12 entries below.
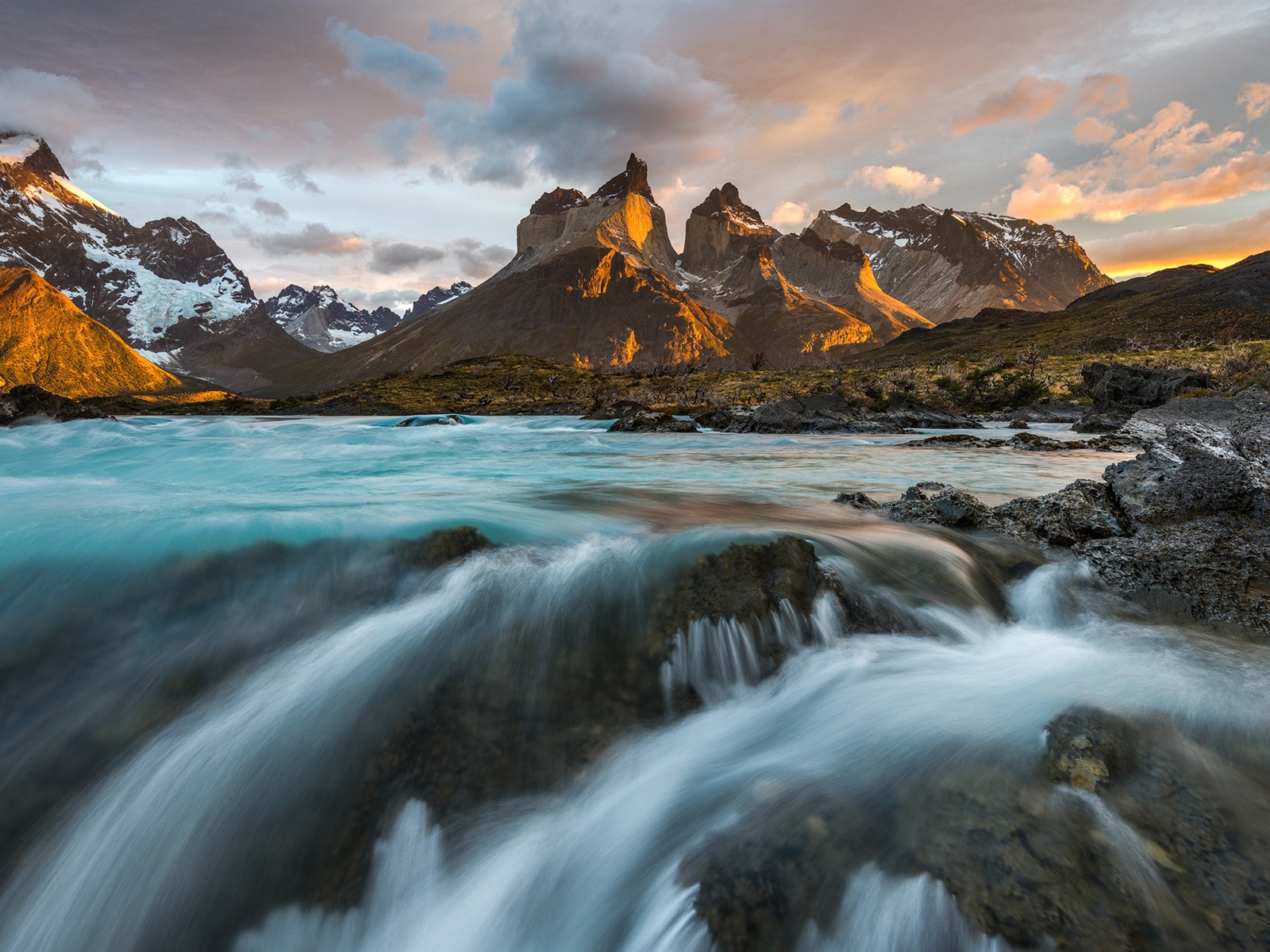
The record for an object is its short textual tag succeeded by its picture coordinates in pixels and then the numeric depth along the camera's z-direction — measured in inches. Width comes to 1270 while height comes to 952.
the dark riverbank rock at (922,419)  1519.4
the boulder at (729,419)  1542.8
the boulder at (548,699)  159.0
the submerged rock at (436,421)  1905.8
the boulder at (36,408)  1425.9
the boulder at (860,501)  409.4
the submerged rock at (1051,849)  106.7
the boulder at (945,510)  342.3
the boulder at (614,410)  1966.0
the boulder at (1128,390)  1203.9
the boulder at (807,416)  1485.0
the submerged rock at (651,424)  1493.6
